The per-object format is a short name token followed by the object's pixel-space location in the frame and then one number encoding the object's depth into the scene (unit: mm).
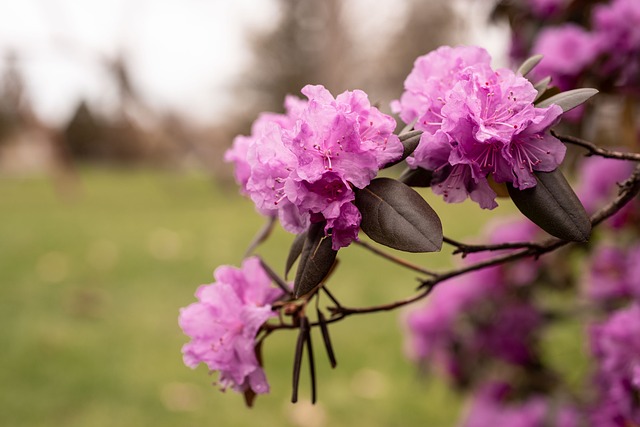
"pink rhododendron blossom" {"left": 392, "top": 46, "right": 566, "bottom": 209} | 540
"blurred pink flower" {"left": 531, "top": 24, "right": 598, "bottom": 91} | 1075
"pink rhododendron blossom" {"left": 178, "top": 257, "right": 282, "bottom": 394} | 649
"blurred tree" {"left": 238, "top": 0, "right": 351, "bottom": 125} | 14672
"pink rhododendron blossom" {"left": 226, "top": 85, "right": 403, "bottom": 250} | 532
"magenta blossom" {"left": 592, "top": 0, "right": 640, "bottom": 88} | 1050
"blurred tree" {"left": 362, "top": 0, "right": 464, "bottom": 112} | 13984
